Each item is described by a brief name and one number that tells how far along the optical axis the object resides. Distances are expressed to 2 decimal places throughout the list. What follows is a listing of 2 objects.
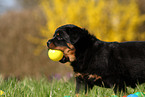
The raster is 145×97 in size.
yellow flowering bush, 16.92
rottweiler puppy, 7.00
